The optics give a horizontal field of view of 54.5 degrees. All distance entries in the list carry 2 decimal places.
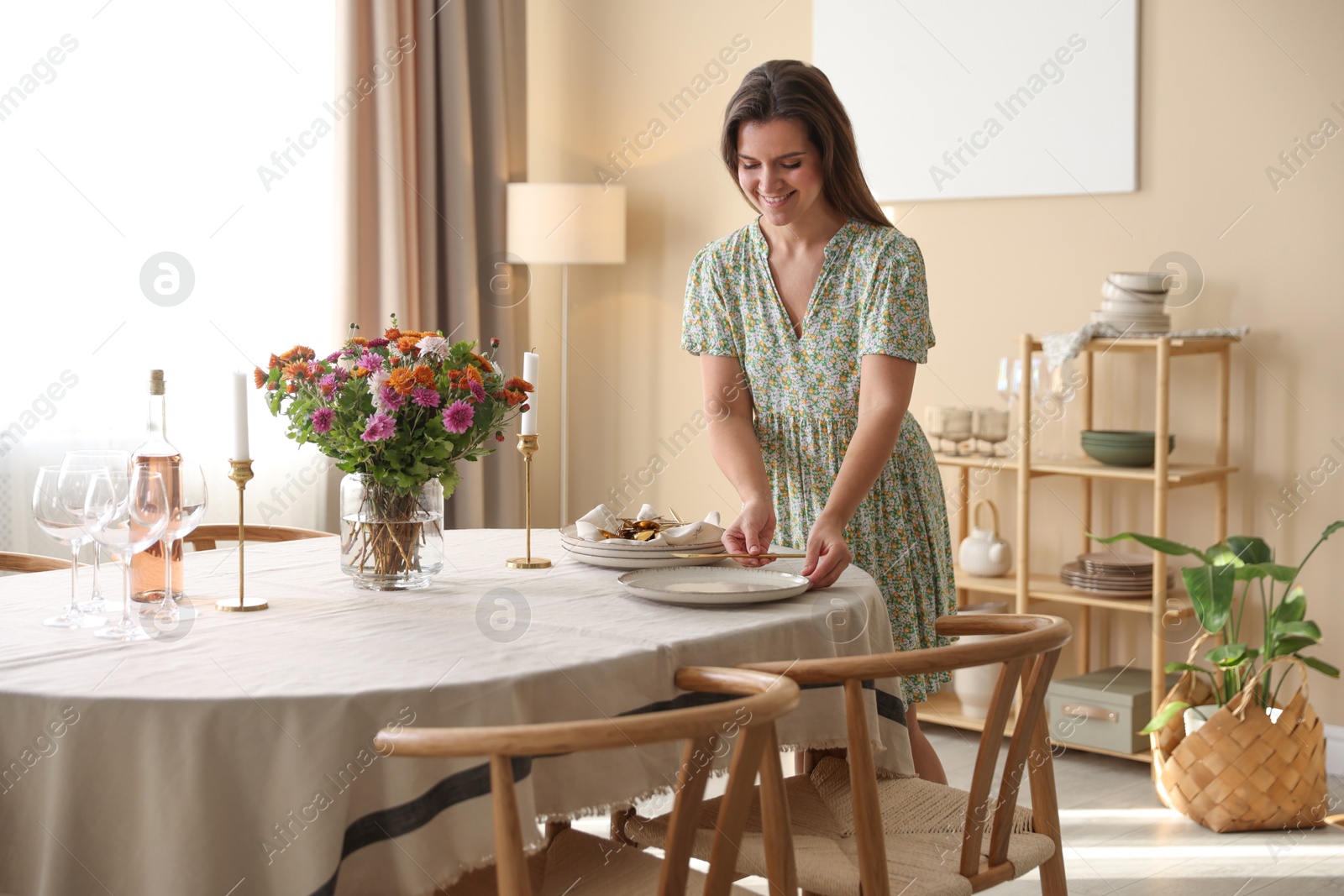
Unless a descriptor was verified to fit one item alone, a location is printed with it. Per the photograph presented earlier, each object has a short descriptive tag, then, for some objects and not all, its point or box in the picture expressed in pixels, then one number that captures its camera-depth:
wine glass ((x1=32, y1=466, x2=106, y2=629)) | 1.60
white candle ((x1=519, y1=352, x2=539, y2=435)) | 1.93
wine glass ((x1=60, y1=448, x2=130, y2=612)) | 1.64
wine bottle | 1.63
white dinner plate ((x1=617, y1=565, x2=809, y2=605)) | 1.70
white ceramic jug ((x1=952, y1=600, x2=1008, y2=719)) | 3.67
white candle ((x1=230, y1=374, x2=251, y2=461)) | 1.65
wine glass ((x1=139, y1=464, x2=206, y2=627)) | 1.60
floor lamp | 4.27
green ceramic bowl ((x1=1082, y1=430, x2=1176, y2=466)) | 3.40
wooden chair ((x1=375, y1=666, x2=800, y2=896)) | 1.20
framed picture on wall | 3.60
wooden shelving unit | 3.30
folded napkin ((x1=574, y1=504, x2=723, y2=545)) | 1.97
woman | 2.08
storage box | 3.42
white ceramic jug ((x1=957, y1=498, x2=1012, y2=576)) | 3.74
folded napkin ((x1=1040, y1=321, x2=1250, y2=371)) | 3.36
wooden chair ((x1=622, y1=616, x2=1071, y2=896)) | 1.48
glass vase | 1.83
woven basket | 2.98
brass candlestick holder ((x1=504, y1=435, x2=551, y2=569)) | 2.01
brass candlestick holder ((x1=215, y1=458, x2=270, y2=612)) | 1.66
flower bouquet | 1.76
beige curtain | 3.98
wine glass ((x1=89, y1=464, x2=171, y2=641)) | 1.54
